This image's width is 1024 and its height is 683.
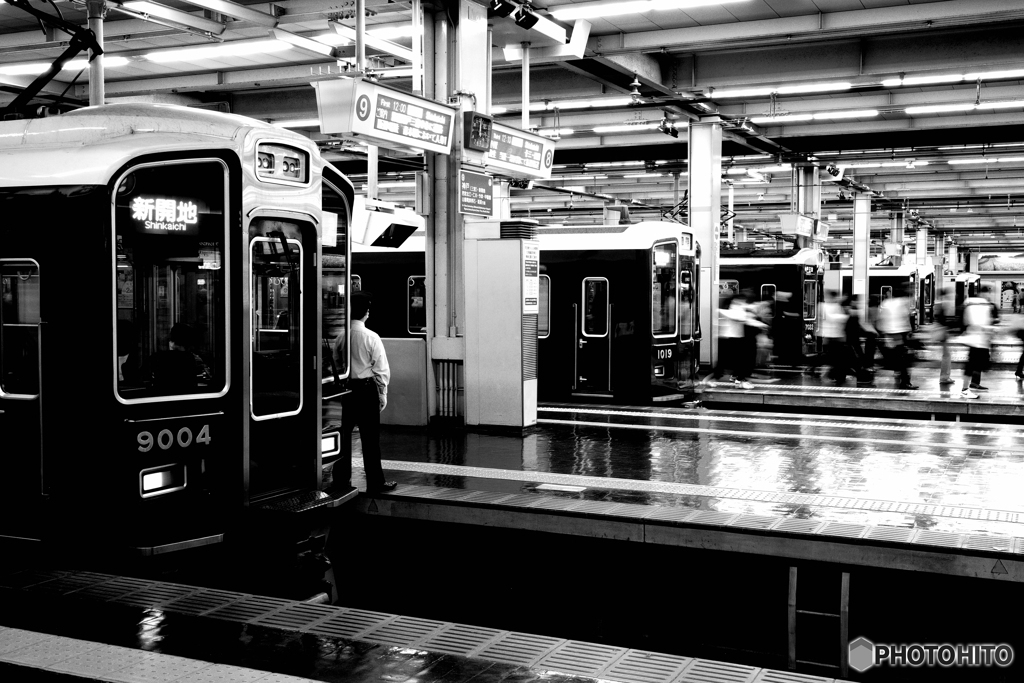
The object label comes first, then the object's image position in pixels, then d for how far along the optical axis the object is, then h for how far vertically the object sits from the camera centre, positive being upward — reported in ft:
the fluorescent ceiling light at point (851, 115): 65.57 +12.00
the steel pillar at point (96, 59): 32.68 +7.76
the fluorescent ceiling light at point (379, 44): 39.55 +10.23
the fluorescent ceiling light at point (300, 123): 65.64 +11.71
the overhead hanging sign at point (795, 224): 78.69 +5.69
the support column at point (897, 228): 128.98 +8.68
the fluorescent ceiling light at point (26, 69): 53.55 +12.60
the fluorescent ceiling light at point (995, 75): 51.90 +11.47
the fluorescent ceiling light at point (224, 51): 48.34 +12.64
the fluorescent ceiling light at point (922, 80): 52.47 +11.42
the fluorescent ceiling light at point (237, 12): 40.29 +12.09
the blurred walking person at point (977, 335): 52.26 -2.14
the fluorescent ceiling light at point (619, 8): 43.19 +12.86
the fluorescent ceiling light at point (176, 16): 39.92 +12.08
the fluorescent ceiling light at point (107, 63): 52.37 +12.56
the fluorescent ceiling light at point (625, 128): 70.59 +12.15
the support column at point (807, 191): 86.99 +9.26
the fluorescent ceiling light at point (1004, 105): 58.73 +11.20
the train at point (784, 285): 80.53 +0.87
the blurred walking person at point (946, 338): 61.82 -2.66
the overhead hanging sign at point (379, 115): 31.60 +6.06
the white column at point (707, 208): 68.95 +6.19
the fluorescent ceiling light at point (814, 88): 57.00 +11.97
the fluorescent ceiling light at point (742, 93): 58.80 +12.04
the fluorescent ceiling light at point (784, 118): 63.24 +11.51
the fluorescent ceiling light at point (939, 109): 59.98 +11.51
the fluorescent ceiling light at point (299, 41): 44.60 +11.51
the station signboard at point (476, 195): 39.81 +4.15
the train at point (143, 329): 20.83 -0.65
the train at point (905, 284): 110.42 +1.24
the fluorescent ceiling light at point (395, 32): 46.21 +12.49
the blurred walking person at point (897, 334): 57.72 -2.26
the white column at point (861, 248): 106.83 +5.04
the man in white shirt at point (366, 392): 27.30 -2.56
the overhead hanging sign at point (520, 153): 40.60 +6.06
